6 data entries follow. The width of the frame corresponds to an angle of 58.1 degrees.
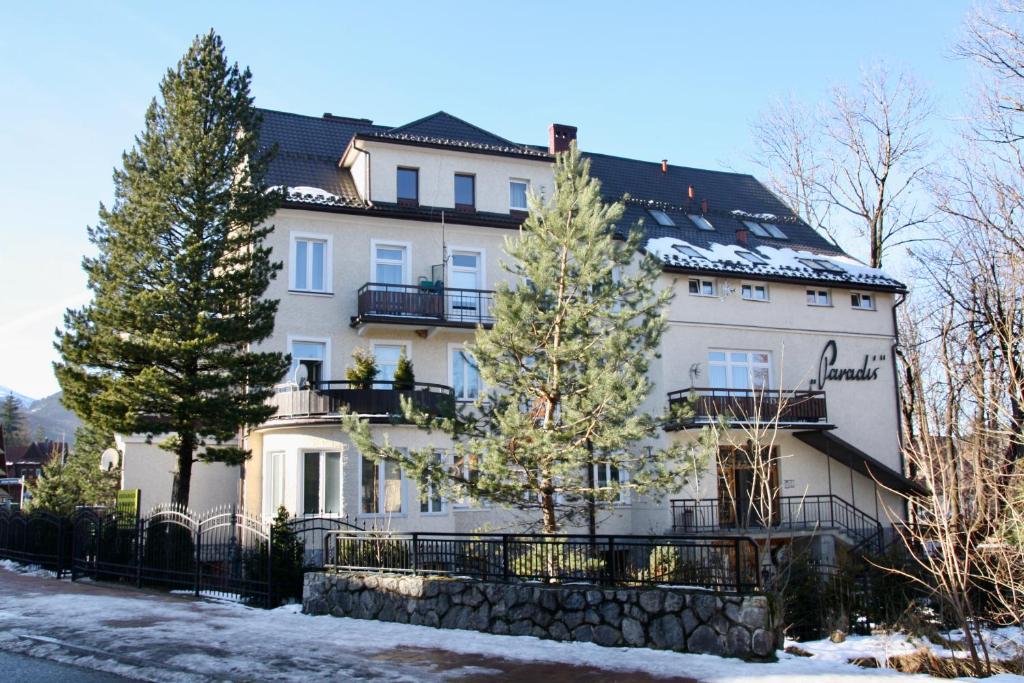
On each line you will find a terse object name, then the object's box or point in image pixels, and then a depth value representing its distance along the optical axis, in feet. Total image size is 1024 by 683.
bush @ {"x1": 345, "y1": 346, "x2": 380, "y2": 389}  73.05
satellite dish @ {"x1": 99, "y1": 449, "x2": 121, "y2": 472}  90.89
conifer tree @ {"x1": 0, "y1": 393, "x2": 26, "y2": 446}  314.43
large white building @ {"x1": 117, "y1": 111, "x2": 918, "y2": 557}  75.20
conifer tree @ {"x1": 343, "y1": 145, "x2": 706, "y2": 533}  51.01
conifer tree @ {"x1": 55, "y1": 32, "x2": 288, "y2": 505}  68.13
